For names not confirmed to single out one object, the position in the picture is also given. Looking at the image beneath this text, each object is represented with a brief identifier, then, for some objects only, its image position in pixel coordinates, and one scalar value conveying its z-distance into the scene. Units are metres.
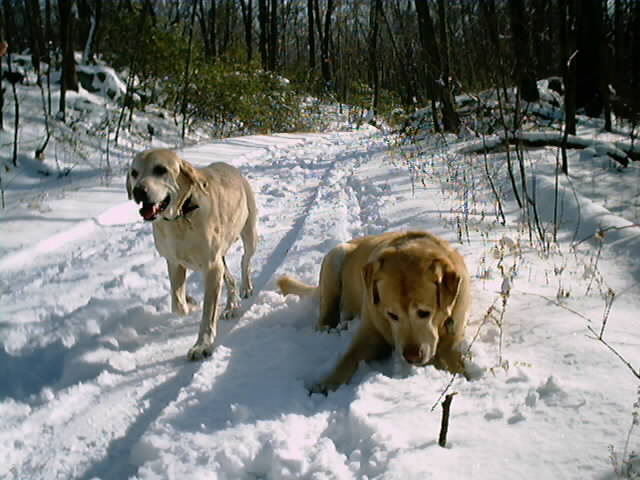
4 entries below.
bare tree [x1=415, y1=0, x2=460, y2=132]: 12.53
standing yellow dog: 3.24
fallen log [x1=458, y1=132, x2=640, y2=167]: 7.76
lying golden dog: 2.63
